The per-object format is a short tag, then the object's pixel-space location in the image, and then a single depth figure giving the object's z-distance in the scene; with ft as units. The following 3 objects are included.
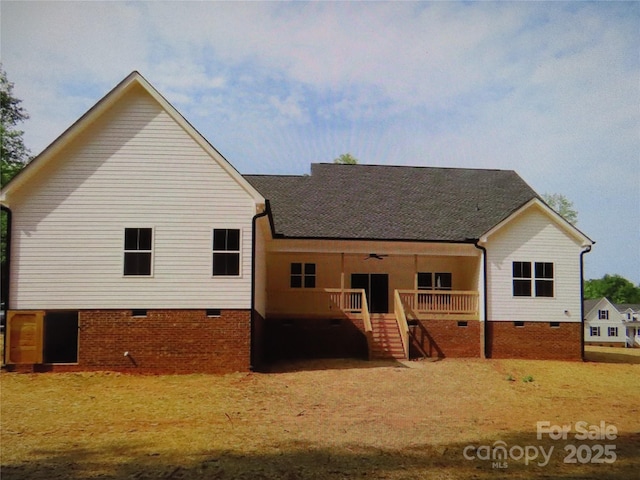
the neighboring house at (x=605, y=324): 289.74
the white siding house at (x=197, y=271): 57.72
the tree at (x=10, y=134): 142.72
